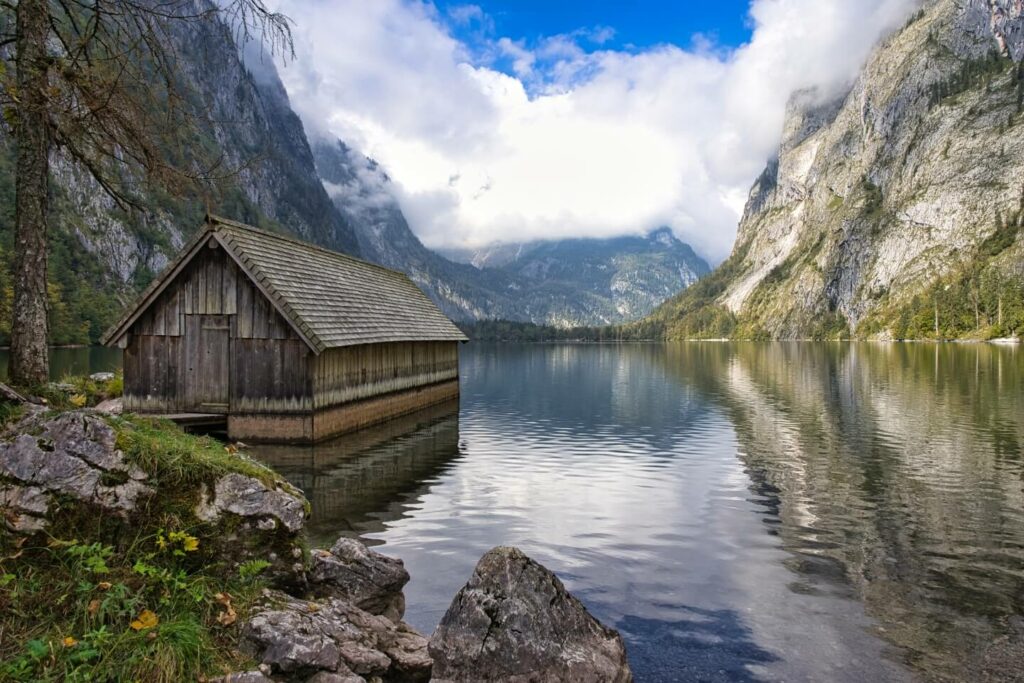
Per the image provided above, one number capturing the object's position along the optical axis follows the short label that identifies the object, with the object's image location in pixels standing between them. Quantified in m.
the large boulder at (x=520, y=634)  8.20
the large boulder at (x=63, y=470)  6.95
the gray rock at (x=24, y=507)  6.78
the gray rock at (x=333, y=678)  6.52
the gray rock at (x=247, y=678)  5.98
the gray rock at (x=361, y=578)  9.34
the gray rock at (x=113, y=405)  25.91
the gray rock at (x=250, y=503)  7.70
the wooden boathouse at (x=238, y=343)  24.31
